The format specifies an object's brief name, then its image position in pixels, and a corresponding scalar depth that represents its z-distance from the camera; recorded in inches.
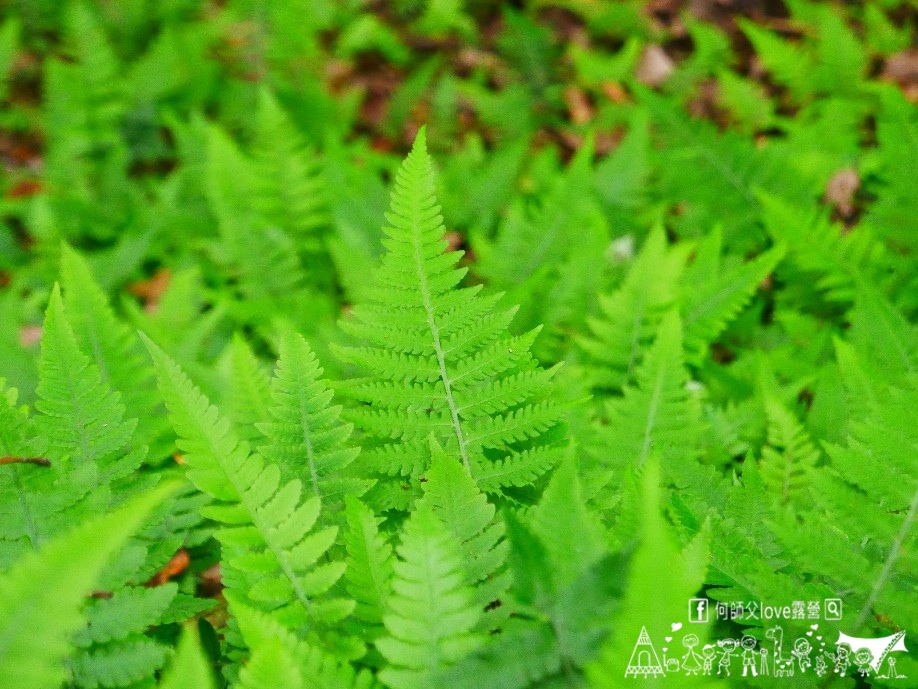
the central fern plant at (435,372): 22.9
